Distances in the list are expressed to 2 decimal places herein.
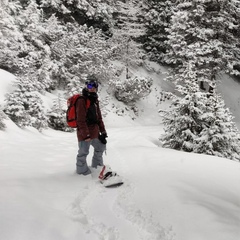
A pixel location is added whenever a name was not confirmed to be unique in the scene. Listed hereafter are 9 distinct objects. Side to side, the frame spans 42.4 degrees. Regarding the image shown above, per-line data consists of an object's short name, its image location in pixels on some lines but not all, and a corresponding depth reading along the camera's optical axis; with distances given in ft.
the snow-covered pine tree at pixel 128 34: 76.62
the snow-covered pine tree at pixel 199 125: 32.24
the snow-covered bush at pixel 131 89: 68.08
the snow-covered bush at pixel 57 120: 45.85
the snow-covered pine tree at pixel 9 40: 50.21
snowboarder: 17.17
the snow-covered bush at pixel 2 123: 31.50
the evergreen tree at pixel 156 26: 80.79
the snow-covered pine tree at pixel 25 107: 37.93
